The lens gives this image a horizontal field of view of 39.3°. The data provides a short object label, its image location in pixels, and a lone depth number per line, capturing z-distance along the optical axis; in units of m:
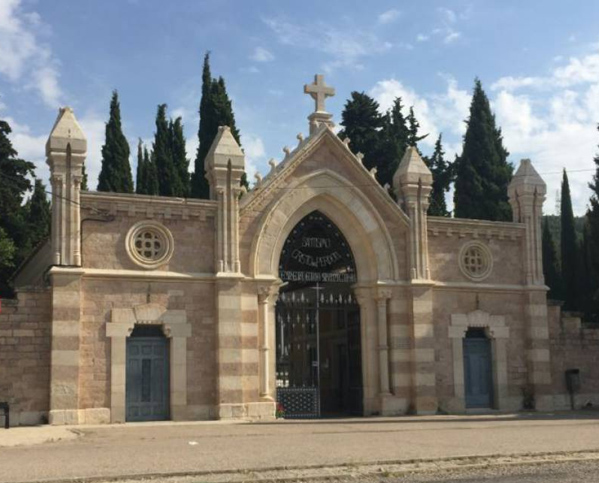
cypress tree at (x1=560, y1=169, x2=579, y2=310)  42.59
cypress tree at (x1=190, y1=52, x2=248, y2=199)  36.84
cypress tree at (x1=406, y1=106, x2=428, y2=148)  42.88
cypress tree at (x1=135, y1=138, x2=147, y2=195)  42.09
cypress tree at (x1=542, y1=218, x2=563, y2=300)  46.62
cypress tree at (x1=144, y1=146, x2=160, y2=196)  40.16
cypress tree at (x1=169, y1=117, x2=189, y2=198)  41.69
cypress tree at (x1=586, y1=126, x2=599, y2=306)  35.03
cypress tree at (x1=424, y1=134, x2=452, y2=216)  42.25
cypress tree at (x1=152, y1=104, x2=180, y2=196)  40.69
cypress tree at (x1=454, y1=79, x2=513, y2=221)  40.59
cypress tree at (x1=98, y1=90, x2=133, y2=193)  40.53
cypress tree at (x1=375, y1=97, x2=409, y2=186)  38.94
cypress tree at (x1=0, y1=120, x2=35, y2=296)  34.09
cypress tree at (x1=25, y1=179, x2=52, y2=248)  41.16
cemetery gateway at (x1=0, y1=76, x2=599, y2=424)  20.30
